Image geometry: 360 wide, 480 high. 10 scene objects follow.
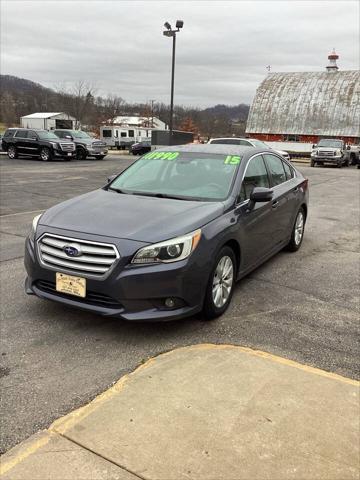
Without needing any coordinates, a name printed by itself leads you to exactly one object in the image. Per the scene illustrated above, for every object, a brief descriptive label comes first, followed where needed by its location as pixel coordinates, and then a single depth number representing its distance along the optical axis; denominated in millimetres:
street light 24031
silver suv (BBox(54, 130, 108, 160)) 28578
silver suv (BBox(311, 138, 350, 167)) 30141
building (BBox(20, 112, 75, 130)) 72188
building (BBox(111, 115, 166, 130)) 79269
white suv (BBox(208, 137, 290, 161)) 20795
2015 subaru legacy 3682
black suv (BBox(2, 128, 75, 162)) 26375
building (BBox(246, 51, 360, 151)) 48938
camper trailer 61062
